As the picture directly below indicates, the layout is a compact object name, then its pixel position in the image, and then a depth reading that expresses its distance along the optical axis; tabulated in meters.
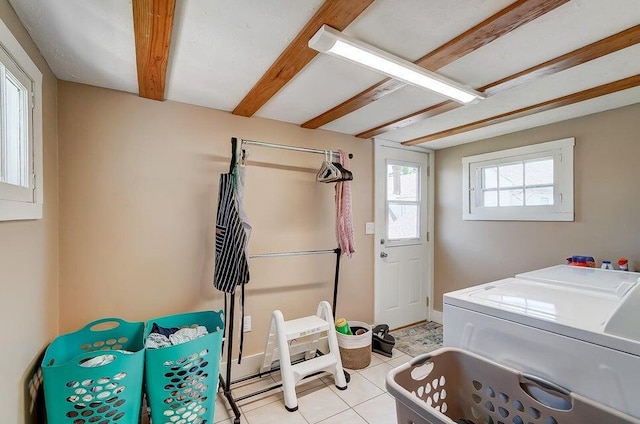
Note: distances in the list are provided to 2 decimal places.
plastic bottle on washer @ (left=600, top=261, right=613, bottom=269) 2.18
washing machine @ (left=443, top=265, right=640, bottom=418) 0.97
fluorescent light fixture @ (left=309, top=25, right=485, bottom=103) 1.32
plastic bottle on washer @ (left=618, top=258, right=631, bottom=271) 2.14
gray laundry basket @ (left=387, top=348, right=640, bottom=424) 0.98
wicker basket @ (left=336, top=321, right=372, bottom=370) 2.52
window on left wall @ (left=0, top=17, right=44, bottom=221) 1.16
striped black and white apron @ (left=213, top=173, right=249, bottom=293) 1.92
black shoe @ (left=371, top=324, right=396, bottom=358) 2.79
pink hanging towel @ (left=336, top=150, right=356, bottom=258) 2.52
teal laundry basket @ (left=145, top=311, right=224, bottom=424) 1.55
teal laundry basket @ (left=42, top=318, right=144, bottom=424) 1.33
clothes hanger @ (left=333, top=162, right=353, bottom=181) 2.42
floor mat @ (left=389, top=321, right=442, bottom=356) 2.93
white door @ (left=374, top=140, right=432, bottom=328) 3.24
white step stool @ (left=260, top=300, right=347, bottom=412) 2.04
